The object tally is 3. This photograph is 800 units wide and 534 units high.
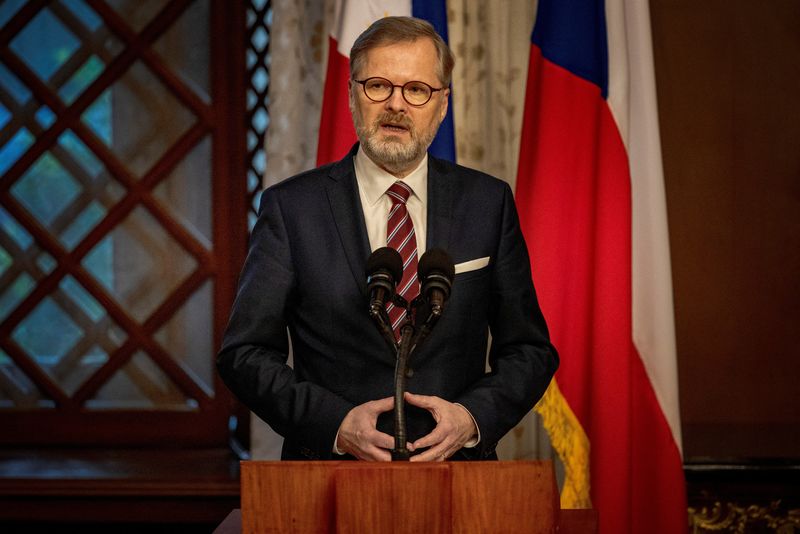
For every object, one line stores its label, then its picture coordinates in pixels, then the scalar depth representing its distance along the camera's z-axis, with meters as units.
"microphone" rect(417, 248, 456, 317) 3.92
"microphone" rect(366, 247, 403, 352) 3.89
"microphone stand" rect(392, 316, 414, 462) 3.84
